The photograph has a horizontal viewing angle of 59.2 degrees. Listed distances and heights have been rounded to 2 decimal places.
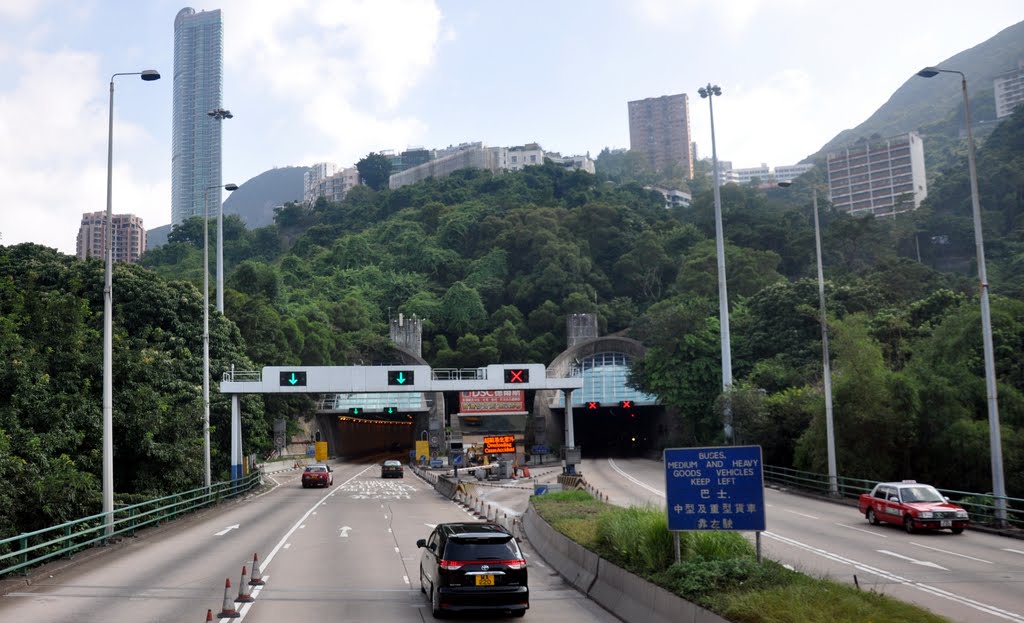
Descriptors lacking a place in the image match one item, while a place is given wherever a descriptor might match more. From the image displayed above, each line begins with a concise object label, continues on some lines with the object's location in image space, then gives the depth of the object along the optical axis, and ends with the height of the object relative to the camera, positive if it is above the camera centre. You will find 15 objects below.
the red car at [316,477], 53.09 -4.19
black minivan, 14.39 -2.81
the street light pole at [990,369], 26.34 +0.40
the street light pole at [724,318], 54.44 +4.45
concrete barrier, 12.72 -3.31
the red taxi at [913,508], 26.02 -3.67
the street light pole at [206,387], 39.09 +0.97
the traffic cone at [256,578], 17.80 -3.40
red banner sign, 82.00 -0.25
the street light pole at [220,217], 53.58 +11.61
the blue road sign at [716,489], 13.38 -1.47
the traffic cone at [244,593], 15.77 -3.23
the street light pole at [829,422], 38.03 -1.43
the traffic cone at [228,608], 14.17 -3.13
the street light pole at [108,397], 24.61 +0.42
